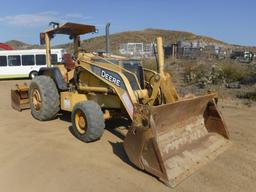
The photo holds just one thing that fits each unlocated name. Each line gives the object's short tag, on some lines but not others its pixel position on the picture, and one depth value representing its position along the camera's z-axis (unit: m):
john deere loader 2.73
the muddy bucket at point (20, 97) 5.27
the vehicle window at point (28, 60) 13.26
